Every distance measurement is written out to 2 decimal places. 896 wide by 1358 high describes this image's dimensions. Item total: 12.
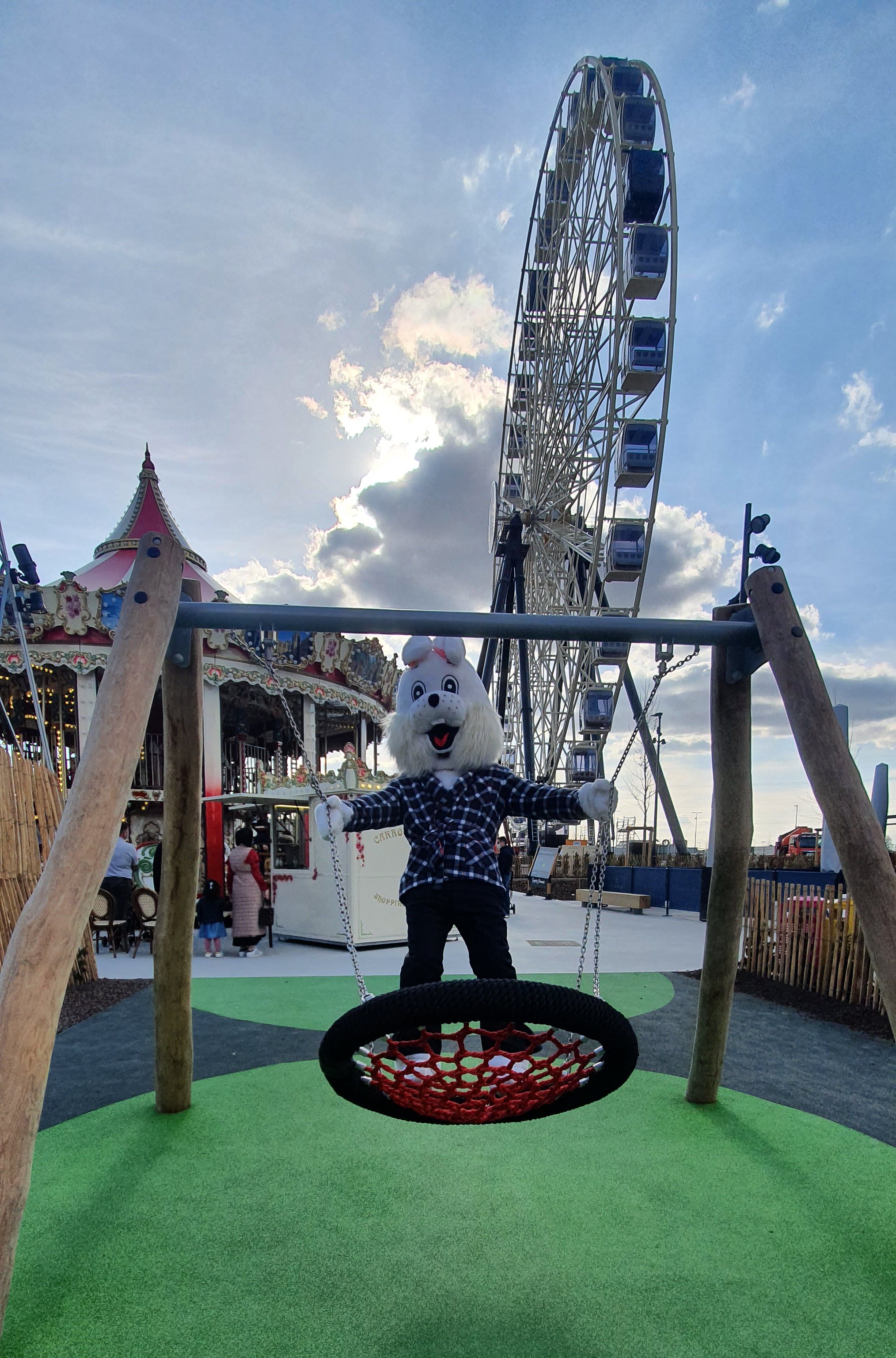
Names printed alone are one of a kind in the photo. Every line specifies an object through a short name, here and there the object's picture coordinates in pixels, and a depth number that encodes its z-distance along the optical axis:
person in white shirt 9.16
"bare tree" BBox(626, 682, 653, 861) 39.31
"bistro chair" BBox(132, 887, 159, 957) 8.95
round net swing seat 1.37
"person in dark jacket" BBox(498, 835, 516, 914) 9.53
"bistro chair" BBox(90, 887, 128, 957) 8.99
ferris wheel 13.62
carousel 15.70
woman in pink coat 8.92
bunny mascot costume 2.43
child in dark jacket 8.89
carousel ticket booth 9.52
